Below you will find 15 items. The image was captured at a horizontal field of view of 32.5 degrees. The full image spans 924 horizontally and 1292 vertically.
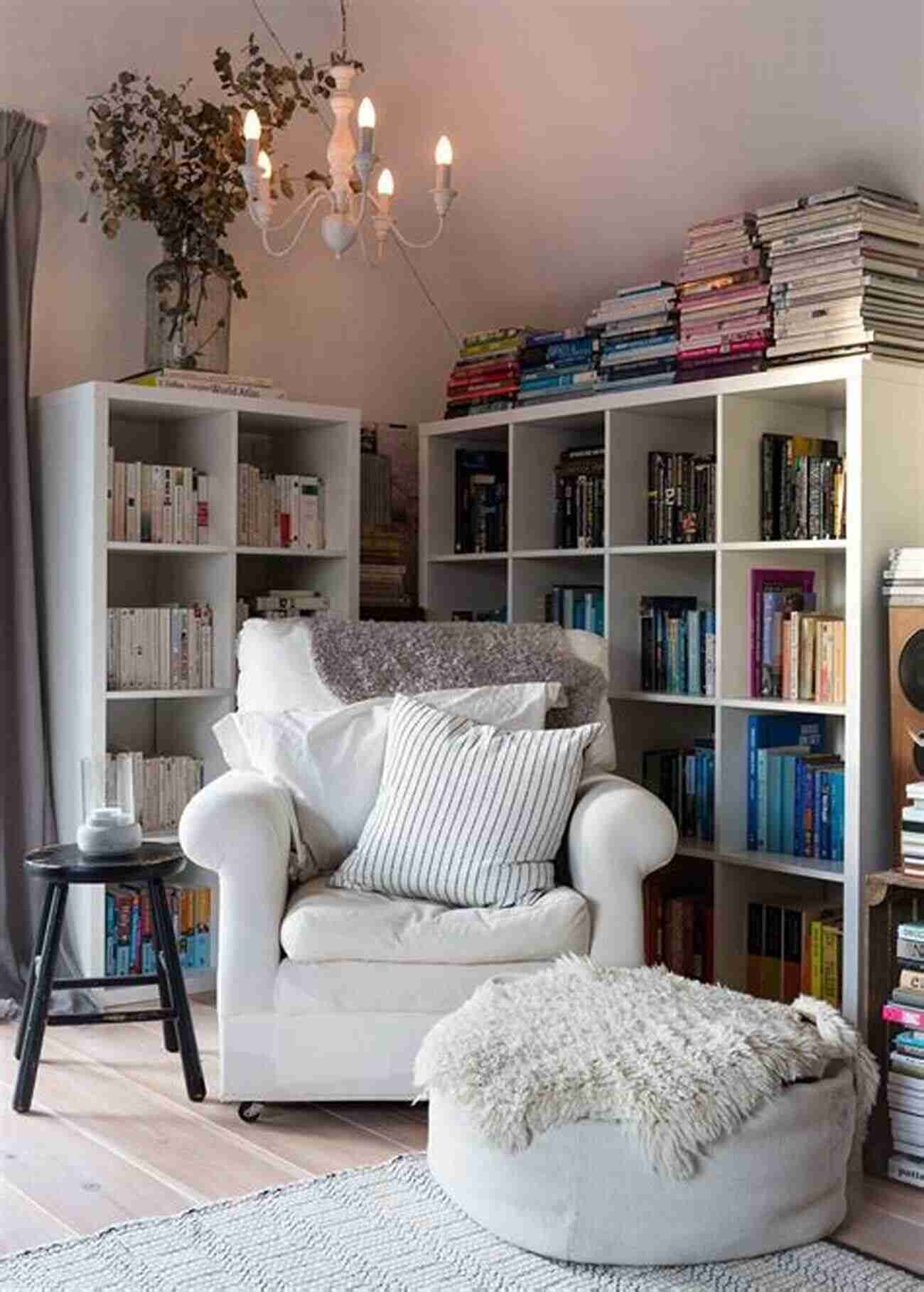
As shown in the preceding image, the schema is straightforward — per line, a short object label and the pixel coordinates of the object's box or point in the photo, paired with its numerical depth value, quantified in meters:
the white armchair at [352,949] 3.05
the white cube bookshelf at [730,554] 3.45
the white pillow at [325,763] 3.42
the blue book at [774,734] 3.84
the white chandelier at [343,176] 3.02
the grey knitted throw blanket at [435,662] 3.72
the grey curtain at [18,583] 4.00
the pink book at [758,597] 3.83
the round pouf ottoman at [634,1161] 2.41
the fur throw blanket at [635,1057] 2.42
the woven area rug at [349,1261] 2.40
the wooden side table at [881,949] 3.03
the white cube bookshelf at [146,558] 3.93
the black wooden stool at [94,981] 3.19
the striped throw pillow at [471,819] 3.20
